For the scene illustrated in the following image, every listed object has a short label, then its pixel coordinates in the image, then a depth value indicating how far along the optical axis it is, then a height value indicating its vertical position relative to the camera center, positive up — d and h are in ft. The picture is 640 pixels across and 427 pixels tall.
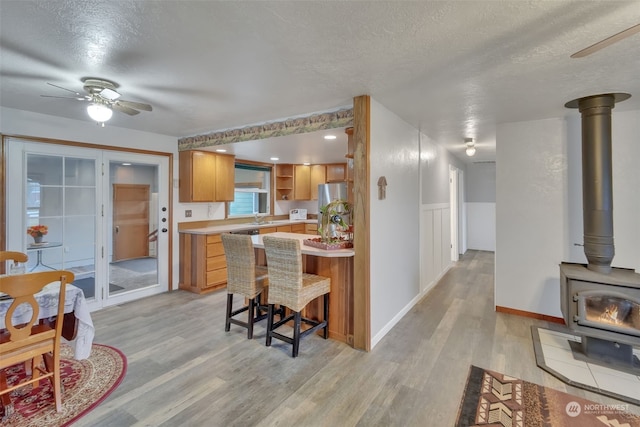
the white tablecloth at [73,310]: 6.56 -2.11
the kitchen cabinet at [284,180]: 21.77 +2.71
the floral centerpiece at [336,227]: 9.79 -0.35
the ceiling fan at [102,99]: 7.62 +3.09
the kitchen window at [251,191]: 19.52 +1.77
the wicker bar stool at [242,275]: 9.49 -1.92
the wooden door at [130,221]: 13.21 -0.16
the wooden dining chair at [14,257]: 8.22 -1.08
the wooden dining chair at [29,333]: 5.65 -2.42
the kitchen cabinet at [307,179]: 21.75 +2.74
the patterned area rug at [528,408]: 6.12 -4.21
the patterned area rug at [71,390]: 6.22 -4.12
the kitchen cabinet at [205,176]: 14.94 +2.16
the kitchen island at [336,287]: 9.39 -2.31
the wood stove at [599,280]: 8.09 -1.78
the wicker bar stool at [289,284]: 8.57 -2.03
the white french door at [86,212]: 10.62 +0.21
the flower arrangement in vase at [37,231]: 10.73 -0.48
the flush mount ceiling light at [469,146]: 15.30 +3.74
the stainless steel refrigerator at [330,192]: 18.57 +1.58
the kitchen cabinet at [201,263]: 14.44 -2.27
